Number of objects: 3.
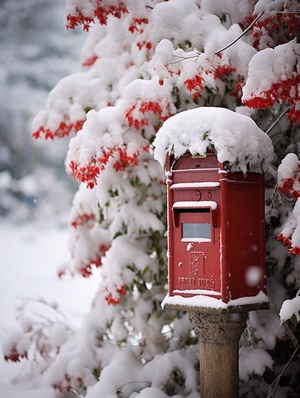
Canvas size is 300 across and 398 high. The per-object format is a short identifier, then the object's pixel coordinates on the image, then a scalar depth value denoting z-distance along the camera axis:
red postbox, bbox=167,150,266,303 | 3.49
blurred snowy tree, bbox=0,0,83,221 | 13.98
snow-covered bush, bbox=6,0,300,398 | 3.93
